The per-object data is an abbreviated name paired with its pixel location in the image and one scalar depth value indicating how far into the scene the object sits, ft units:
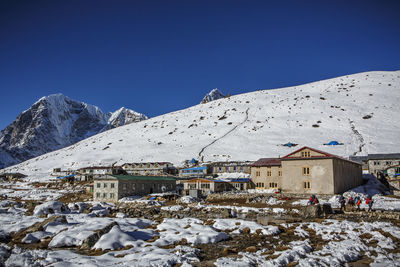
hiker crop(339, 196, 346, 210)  92.58
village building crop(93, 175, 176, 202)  152.25
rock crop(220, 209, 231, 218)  85.04
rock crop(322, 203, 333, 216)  84.67
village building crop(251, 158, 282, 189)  159.43
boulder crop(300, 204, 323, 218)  82.23
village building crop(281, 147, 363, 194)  131.03
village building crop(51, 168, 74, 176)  282.93
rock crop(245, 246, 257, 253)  48.37
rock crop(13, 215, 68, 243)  60.02
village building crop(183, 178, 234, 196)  167.32
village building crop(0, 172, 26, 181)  283.03
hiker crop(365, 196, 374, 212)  85.66
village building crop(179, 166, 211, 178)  220.84
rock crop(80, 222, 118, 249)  52.44
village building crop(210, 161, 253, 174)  210.90
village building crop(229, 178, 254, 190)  174.17
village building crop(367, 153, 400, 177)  187.62
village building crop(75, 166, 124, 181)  258.06
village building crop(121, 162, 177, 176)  251.19
